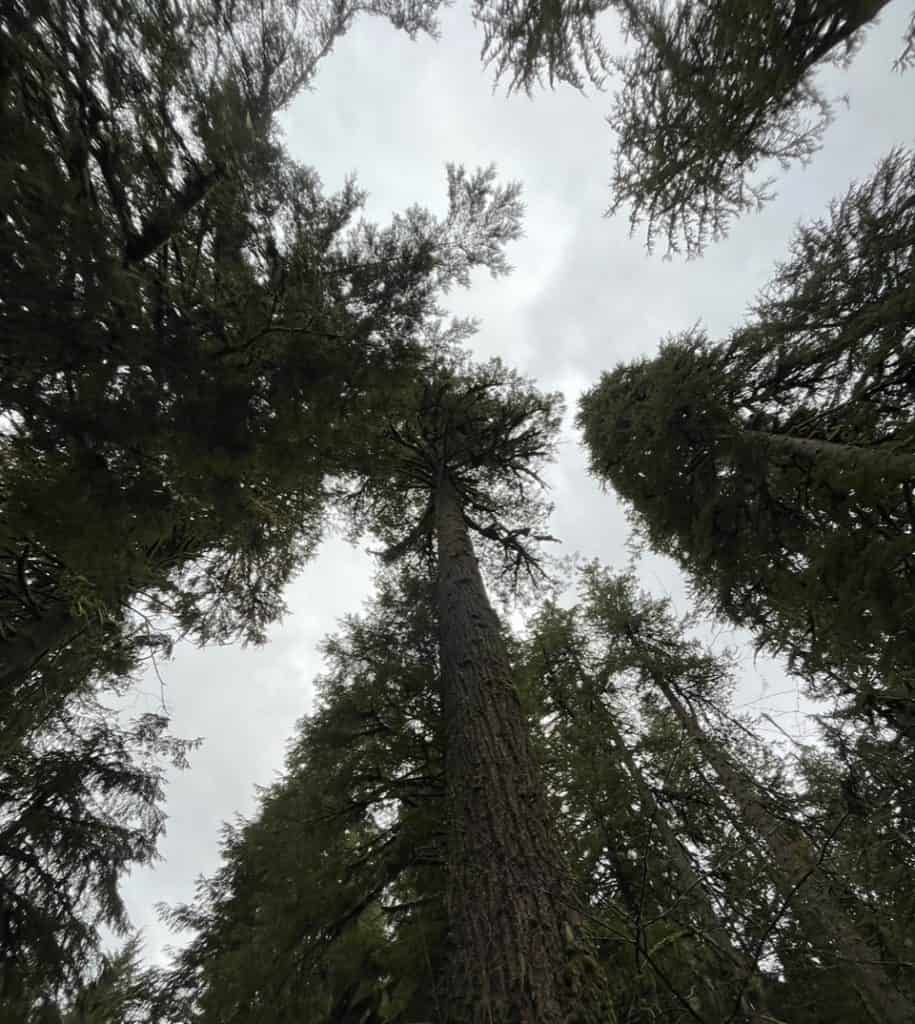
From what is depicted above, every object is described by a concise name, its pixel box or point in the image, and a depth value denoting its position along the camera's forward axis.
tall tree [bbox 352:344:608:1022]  1.93
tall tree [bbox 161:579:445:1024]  4.43
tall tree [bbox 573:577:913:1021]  3.34
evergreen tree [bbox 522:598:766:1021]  1.83
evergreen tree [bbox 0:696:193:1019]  5.35
